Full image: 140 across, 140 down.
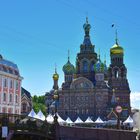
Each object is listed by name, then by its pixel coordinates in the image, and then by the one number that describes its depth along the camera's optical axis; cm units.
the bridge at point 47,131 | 2497
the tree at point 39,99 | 11445
